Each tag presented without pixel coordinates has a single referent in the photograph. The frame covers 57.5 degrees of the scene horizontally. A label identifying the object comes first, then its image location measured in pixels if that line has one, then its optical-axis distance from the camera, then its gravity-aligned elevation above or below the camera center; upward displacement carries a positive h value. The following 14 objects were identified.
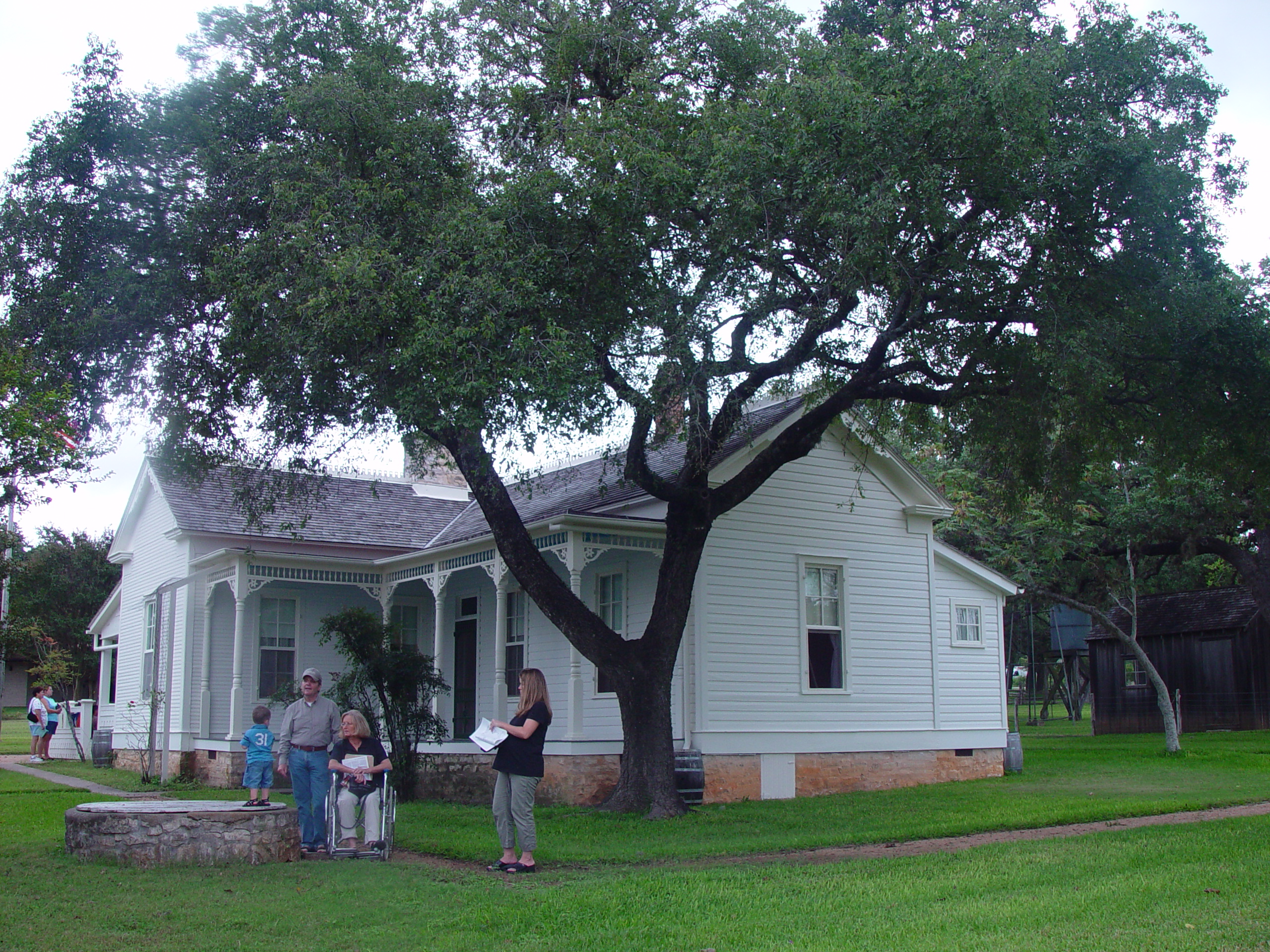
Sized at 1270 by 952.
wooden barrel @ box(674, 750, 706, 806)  14.63 -1.62
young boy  12.02 -1.15
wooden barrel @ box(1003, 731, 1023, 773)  19.38 -1.85
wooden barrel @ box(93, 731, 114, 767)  24.02 -2.06
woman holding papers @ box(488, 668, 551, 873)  9.56 -1.09
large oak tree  11.23 +4.43
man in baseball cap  10.62 -0.97
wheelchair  10.27 -1.61
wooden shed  31.81 -0.60
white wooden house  16.22 +0.45
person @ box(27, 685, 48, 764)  25.12 -1.42
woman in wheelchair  10.27 -1.18
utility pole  13.25 +1.60
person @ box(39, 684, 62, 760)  25.30 -1.54
